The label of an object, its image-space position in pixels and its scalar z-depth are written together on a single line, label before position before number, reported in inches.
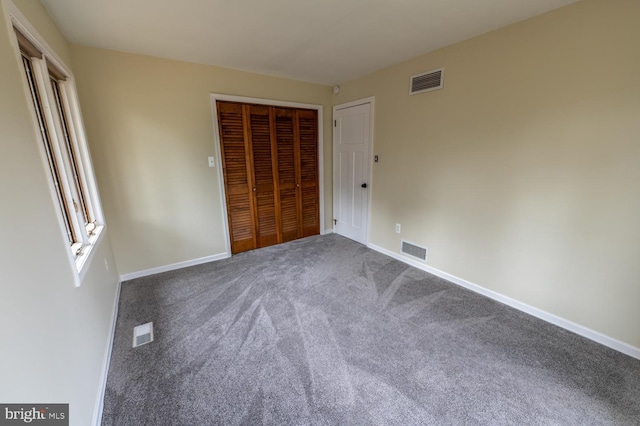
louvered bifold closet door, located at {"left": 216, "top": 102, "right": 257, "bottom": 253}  125.6
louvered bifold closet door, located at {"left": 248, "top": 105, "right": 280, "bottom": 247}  134.0
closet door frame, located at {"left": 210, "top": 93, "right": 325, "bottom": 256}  121.5
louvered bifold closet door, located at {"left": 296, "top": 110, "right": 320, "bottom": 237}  150.7
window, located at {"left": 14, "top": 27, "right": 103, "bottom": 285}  63.4
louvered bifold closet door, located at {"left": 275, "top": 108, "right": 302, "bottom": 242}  142.3
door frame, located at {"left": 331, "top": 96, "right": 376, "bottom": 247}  132.6
